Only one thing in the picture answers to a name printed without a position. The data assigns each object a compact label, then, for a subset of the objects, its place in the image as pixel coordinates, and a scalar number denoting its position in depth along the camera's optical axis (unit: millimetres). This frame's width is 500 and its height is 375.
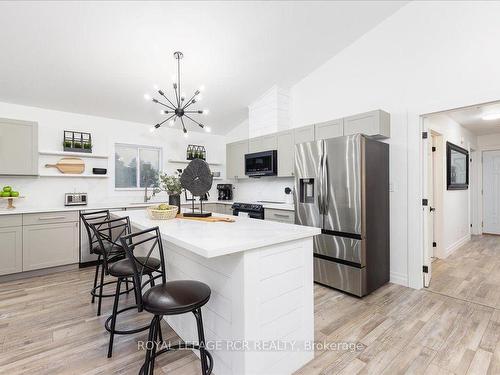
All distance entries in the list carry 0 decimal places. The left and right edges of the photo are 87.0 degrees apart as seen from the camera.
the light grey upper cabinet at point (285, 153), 4238
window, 4906
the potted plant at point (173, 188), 2715
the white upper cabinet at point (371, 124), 3184
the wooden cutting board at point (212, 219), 2306
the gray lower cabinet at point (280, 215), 3764
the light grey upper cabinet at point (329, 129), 3506
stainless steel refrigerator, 2898
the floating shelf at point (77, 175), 4091
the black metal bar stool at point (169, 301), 1387
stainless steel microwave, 4535
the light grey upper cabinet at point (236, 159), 5241
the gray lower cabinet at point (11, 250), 3400
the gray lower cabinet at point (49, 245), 3568
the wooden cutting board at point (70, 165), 4191
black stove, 4203
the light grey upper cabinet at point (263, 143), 4570
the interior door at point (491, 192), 6121
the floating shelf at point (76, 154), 4047
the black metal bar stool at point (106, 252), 2221
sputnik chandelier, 3038
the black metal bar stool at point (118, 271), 1939
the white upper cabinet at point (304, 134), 3883
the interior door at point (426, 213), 3188
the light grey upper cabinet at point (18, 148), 3592
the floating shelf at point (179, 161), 5348
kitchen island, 1480
